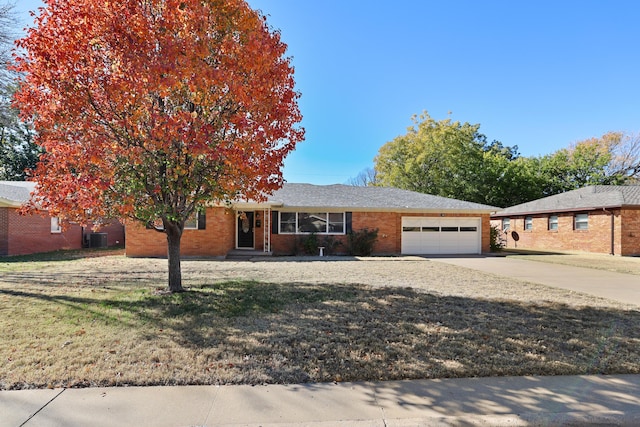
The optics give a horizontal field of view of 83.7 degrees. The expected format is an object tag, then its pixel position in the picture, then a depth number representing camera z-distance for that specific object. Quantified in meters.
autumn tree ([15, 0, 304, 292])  5.72
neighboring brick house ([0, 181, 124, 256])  15.94
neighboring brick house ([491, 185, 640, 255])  18.86
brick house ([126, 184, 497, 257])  16.25
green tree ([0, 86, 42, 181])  30.64
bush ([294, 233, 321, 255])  17.59
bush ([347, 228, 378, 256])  18.02
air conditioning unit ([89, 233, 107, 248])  21.41
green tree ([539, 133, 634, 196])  33.19
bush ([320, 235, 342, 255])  17.92
